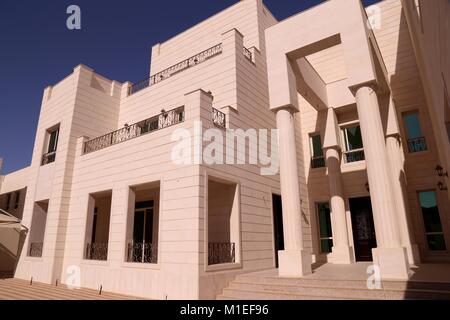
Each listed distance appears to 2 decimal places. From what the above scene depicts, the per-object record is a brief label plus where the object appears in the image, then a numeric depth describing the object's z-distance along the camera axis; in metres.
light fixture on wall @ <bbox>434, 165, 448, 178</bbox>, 10.43
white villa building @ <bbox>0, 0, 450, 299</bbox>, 7.80
